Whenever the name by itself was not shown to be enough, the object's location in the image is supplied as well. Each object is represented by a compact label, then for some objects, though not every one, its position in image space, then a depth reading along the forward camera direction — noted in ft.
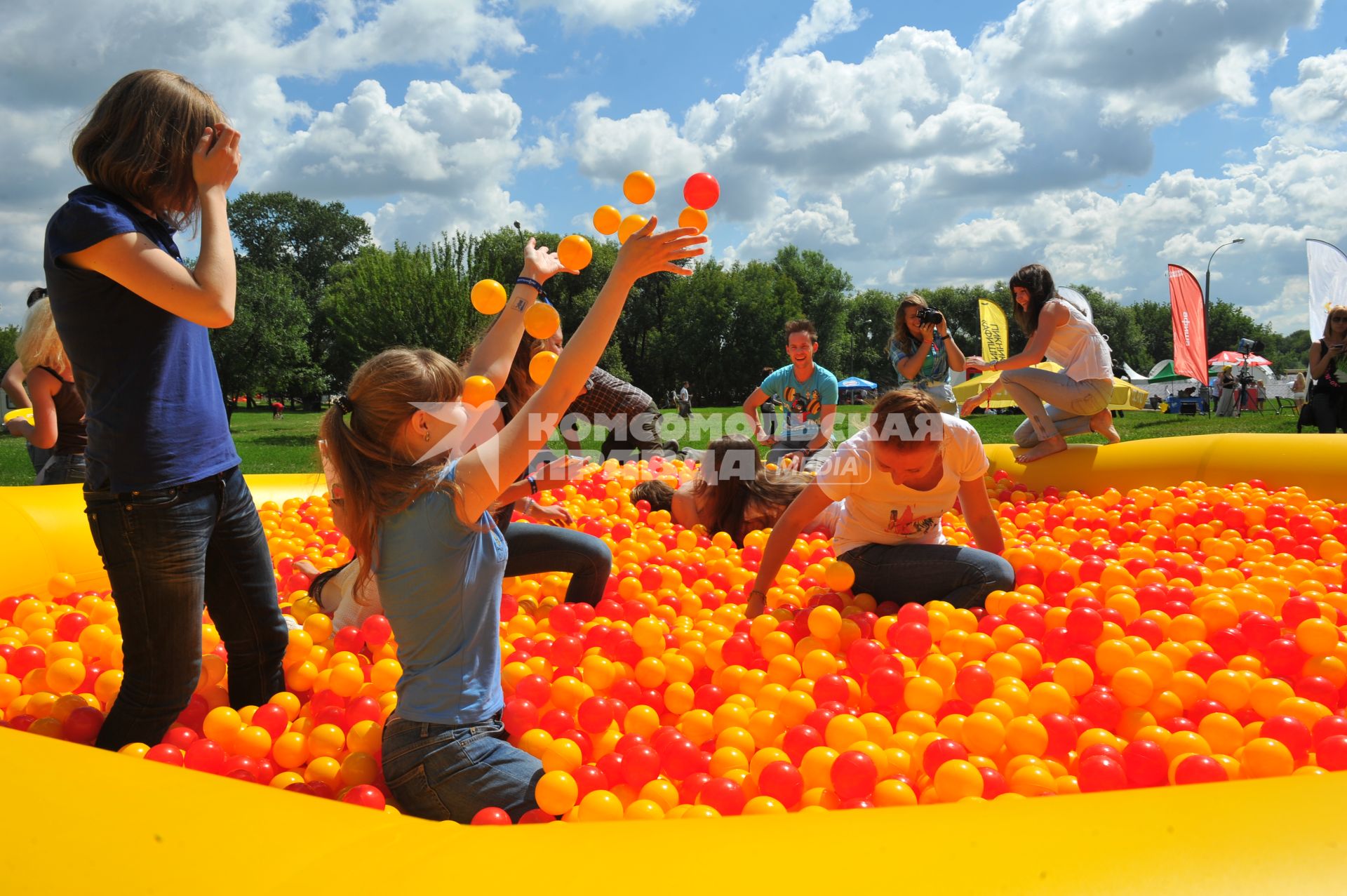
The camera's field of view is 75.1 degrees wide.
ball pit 6.30
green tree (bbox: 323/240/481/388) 65.36
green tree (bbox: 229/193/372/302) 182.50
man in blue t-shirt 20.85
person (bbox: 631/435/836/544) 15.74
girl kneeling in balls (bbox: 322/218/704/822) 6.14
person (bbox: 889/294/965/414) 21.25
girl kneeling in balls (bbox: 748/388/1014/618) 9.81
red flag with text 61.62
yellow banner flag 62.03
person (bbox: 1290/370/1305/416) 69.36
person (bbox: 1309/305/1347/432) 23.99
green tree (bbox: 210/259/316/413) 92.73
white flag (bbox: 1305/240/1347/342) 41.65
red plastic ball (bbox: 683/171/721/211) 7.43
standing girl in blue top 6.29
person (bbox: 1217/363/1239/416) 65.51
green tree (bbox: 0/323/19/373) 189.47
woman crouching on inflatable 18.84
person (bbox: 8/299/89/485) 13.57
